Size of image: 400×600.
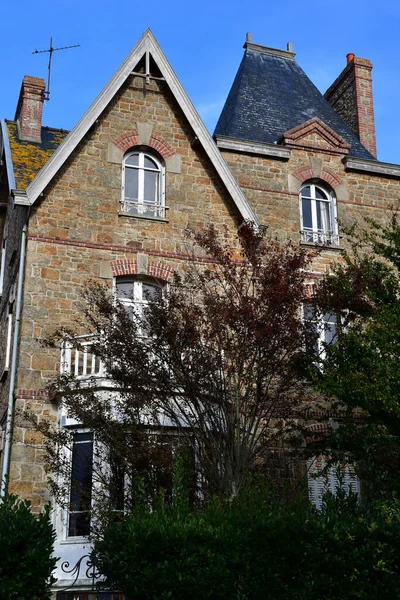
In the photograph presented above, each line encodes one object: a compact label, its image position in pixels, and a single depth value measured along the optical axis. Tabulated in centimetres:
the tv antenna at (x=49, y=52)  1874
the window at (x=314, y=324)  1244
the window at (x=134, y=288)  1508
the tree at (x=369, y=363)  1082
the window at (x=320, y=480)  1458
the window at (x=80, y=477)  1213
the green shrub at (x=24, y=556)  705
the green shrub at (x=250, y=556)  711
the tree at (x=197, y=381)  1095
